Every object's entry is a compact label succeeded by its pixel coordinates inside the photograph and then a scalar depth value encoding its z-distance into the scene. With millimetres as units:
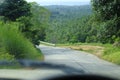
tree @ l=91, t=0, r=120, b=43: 28250
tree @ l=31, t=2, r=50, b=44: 58062
